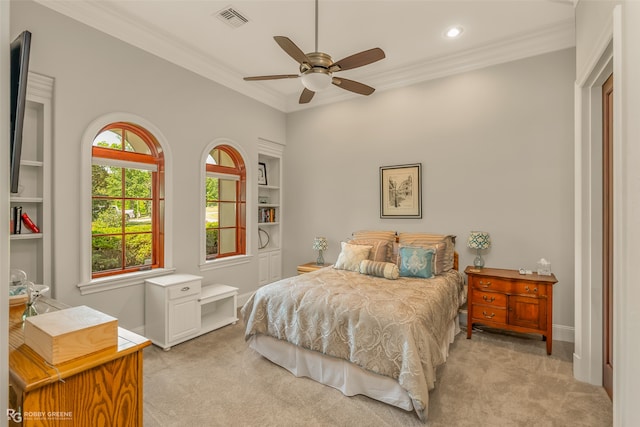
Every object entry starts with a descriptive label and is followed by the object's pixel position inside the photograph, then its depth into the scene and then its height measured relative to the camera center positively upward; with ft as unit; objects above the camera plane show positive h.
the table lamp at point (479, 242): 11.54 -1.03
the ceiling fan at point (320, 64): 7.64 +3.81
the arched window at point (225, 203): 14.35 +0.53
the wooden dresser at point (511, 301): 9.93 -2.83
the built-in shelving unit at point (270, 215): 16.72 -0.04
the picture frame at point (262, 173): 17.03 +2.23
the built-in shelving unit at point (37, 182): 8.66 +0.90
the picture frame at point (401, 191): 13.55 +1.04
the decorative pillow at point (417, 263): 10.89 -1.68
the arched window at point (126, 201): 10.50 +0.47
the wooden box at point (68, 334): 3.57 -1.43
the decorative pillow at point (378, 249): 12.34 -1.37
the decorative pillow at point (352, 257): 11.93 -1.63
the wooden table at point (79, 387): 3.34 -2.01
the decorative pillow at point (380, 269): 10.83 -1.91
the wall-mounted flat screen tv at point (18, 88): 4.26 +1.75
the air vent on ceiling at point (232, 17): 9.88 +6.36
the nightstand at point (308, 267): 14.78 -2.51
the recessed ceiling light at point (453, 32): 10.77 +6.34
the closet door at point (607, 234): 7.58 -0.46
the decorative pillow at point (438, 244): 11.62 -1.15
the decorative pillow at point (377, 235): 13.44 -0.92
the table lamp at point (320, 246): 15.38 -1.54
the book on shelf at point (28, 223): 8.50 -0.25
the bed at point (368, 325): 7.07 -2.85
